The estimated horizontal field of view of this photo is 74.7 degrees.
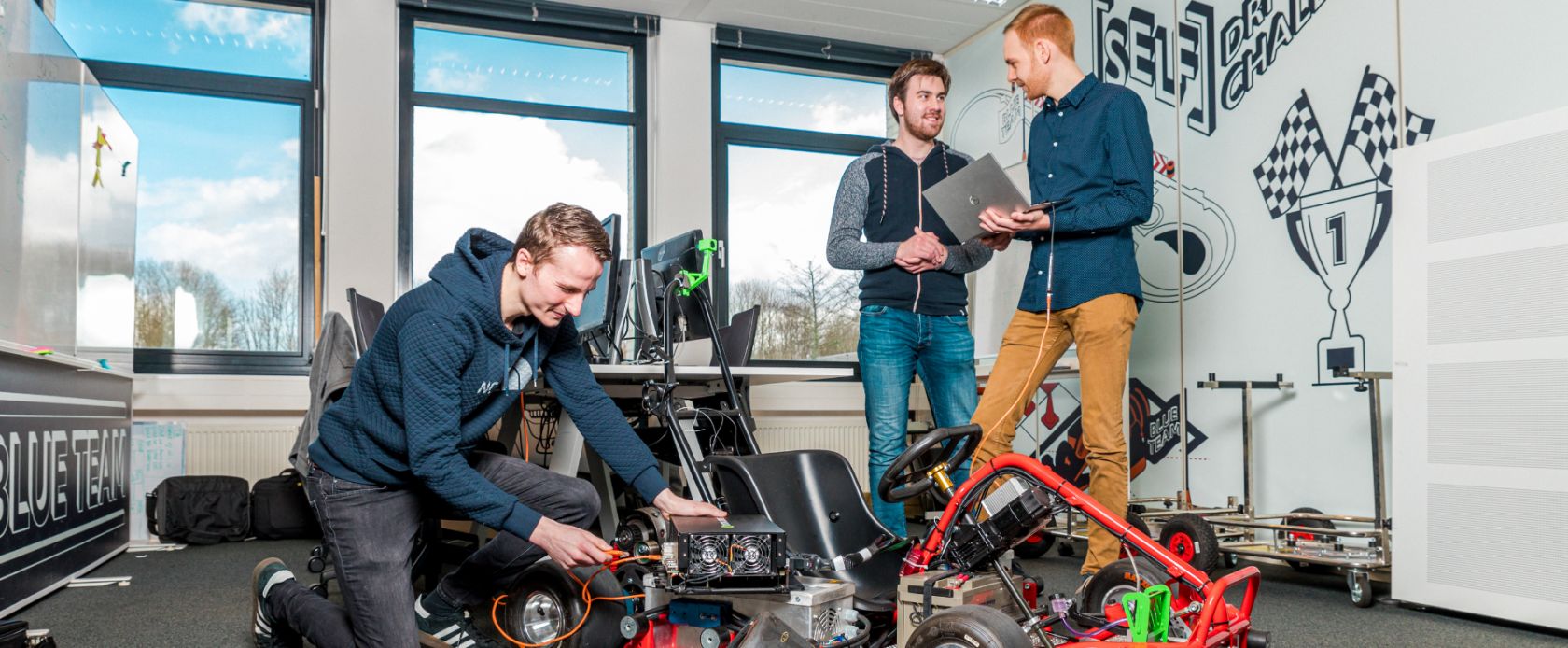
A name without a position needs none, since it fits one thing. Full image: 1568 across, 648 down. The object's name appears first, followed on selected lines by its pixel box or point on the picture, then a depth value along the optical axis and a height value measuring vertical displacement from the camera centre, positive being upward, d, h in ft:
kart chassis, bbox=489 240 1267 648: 5.10 -1.39
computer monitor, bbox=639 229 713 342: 10.42 +0.67
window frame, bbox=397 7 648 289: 17.61 +4.12
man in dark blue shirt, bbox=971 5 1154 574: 8.02 +0.72
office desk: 10.16 -0.55
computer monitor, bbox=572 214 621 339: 10.63 +0.38
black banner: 9.27 -1.43
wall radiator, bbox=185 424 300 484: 16.12 -1.79
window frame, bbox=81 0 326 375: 16.37 +3.35
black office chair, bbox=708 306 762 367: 11.96 -0.02
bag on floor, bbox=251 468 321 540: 15.35 -2.58
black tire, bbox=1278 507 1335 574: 11.13 -2.54
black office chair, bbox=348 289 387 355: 11.37 +0.22
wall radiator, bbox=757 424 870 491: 18.49 -1.89
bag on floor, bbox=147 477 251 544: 14.79 -2.53
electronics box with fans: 5.58 -1.21
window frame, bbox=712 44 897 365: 19.22 +3.84
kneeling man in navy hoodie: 5.99 -0.69
